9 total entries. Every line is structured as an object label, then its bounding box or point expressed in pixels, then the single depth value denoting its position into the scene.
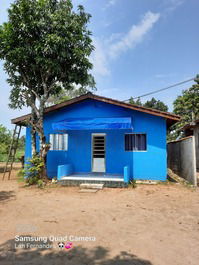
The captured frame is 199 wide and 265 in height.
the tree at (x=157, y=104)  31.79
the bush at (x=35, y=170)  8.57
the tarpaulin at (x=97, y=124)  8.25
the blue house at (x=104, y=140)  8.71
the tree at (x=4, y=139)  14.52
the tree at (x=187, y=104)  22.37
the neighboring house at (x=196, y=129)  13.52
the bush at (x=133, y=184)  8.04
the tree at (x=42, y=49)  8.20
